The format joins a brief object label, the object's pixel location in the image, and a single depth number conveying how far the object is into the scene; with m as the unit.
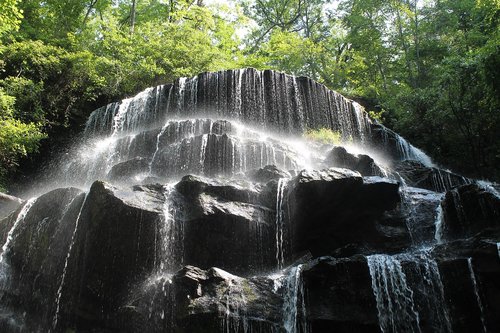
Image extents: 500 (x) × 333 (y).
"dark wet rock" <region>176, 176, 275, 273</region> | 9.89
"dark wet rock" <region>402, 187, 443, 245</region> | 10.60
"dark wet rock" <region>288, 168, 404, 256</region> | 10.20
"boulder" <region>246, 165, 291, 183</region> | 11.41
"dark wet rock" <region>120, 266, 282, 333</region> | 7.45
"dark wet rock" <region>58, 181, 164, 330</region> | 9.41
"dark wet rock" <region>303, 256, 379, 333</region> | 7.49
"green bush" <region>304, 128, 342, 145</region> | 16.06
